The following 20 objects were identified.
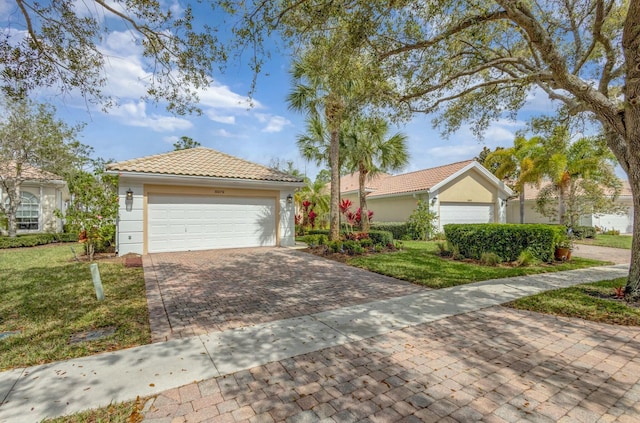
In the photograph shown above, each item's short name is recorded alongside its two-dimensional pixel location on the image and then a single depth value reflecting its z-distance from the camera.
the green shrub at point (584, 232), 16.86
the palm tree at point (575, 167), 16.97
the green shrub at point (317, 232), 16.63
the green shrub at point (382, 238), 12.59
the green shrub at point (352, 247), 11.12
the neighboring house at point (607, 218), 20.80
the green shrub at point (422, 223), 16.39
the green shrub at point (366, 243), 11.86
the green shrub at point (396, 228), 17.48
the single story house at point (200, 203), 11.04
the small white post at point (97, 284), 5.57
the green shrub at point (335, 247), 11.22
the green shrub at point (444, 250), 10.99
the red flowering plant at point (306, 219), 19.87
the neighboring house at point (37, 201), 17.11
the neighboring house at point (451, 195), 17.95
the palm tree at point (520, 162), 18.80
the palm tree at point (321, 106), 10.50
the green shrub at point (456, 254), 10.35
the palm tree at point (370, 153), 14.05
